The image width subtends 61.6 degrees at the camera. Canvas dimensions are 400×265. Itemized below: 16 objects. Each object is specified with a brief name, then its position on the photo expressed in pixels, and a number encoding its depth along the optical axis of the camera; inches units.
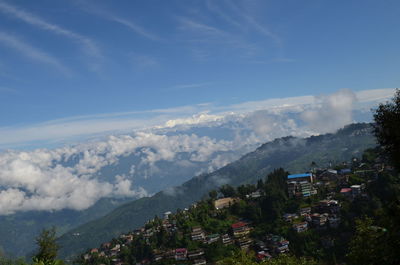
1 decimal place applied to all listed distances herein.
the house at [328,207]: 6328.7
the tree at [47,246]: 2714.1
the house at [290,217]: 6605.3
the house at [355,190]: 6676.2
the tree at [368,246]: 1325.0
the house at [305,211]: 6756.4
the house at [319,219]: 6045.3
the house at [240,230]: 6569.9
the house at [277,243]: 5573.8
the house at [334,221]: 5842.5
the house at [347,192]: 6850.4
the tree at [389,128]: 1609.3
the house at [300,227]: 6053.2
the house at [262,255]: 5390.8
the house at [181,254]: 6171.3
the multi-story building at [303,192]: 7647.6
